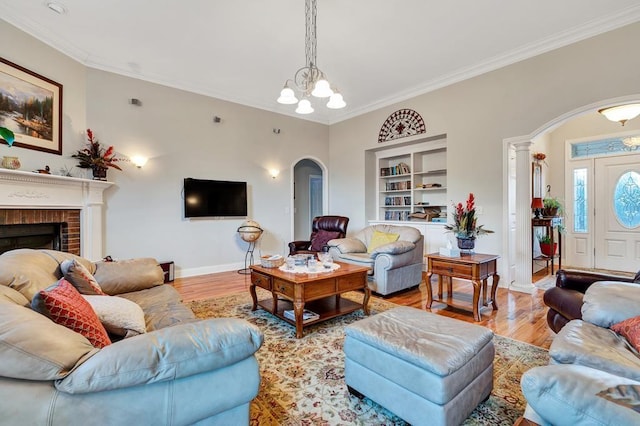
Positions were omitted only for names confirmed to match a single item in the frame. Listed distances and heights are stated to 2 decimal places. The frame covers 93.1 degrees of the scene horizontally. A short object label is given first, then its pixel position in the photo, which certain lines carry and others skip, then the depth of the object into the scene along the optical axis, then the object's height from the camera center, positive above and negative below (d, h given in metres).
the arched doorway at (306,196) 8.09 +0.44
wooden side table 3.00 -0.61
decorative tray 2.97 -0.58
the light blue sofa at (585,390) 0.69 -0.47
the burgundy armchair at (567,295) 2.18 -0.65
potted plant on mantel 3.97 +0.74
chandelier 2.86 +1.22
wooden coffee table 2.67 -0.73
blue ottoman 1.43 -0.79
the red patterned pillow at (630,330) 1.46 -0.61
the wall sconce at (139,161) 4.53 +0.79
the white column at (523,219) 4.13 -0.11
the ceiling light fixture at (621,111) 3.51 +1.17
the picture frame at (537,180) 5.45 +0.56
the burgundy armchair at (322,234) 5.22 -0.40
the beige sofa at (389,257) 3.74 -0.61
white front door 5.09 -0.05
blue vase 3.33 -0.35
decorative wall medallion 5.29 +1.57
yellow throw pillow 4.26 -0.39
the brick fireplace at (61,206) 3.23 +0.09
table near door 4.82 -0.38
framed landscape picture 3.22 +1.20
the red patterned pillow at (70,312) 1.16 -0.40
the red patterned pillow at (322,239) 5.21 -0.47
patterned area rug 1.66 -1.12
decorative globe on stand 5.36 -0.35
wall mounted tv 5.01 +0.25
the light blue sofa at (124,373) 0.90 -0.53
